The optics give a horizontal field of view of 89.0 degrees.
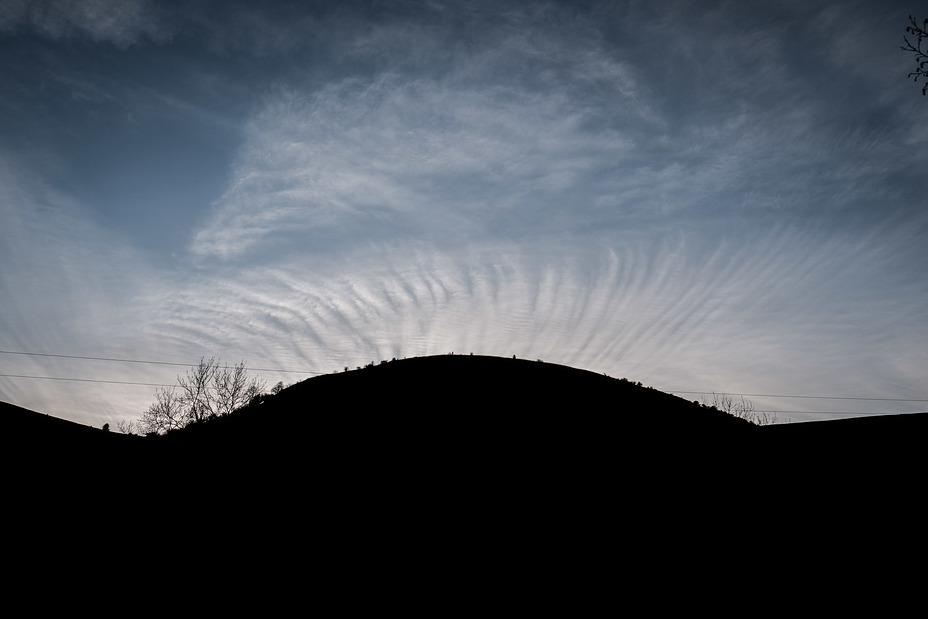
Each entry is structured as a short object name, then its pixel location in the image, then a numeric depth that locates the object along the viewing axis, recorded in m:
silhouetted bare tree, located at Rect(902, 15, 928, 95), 7.18
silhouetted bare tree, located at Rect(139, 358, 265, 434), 55.91
